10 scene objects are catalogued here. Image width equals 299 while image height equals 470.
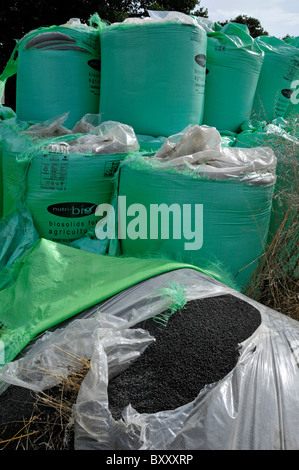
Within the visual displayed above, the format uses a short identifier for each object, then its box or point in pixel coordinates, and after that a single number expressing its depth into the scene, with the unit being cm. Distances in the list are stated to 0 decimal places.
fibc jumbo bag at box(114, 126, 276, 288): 170
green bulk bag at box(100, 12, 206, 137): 214
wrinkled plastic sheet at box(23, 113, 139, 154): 203
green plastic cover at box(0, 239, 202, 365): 129
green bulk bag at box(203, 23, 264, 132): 244
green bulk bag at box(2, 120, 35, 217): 207
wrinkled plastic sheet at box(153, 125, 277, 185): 170
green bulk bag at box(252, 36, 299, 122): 265
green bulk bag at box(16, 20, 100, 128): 240
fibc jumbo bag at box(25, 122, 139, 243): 199
